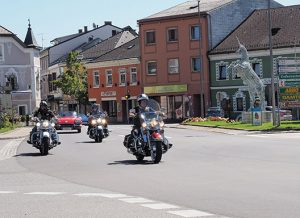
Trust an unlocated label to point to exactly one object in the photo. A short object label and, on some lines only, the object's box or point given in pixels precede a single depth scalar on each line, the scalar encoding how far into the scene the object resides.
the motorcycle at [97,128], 30.28
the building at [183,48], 67.94
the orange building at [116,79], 76.19
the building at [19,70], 81.62
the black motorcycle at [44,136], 23.10
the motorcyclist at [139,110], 18.50
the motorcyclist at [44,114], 23.55
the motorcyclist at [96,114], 30.73
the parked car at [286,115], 46.76
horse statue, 45.31
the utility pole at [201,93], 64.47
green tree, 88.38
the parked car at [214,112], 59.40
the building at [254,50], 62.19
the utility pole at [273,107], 39.19
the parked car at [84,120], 62.68
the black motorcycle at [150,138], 17.95
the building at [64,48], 99.75
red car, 43.91
